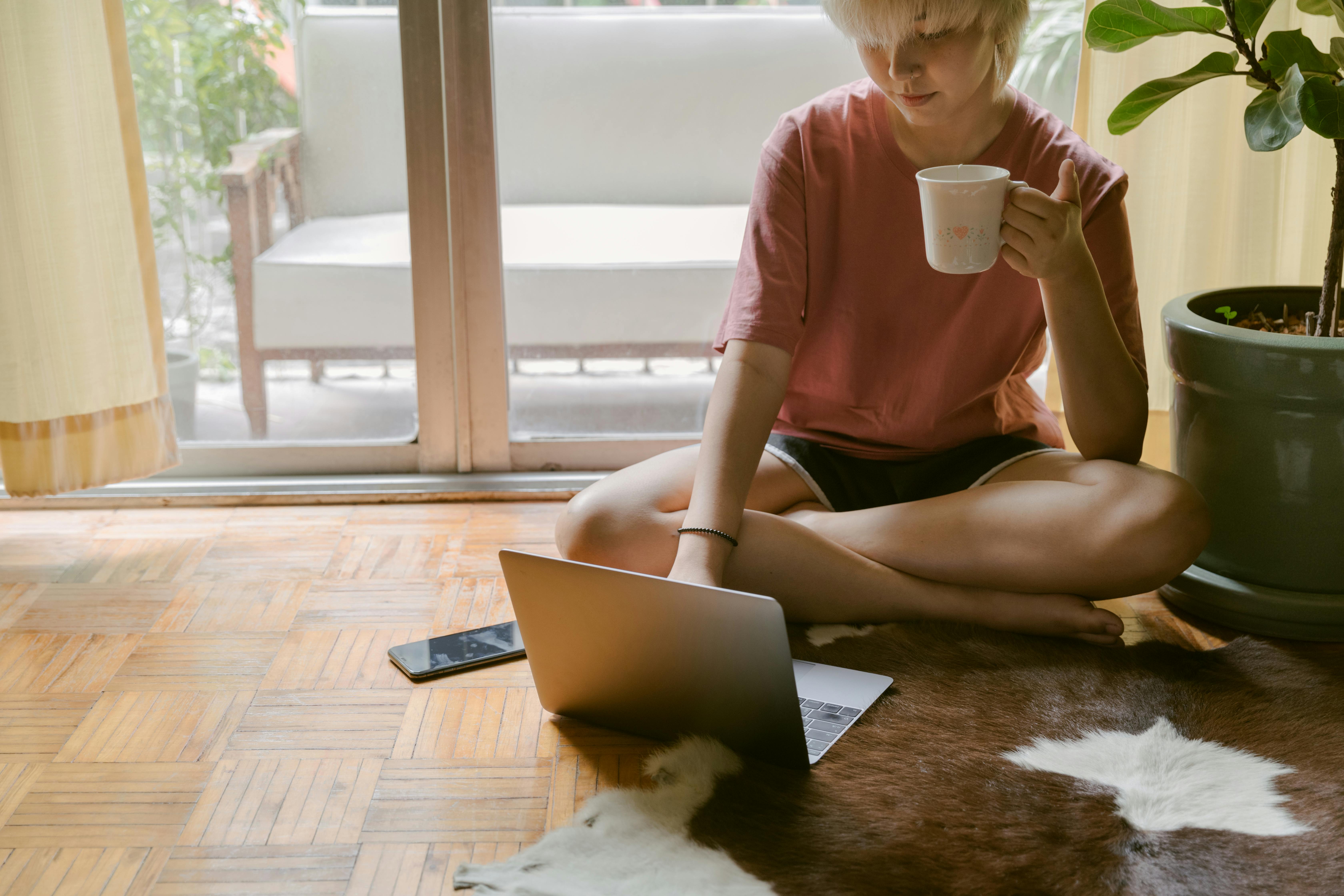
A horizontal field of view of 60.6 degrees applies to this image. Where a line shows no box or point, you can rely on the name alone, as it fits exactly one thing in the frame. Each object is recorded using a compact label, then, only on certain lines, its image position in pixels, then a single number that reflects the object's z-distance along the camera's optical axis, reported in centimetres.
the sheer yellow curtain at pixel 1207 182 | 172
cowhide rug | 99
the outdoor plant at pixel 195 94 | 180
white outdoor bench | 187
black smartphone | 140
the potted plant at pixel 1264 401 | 134
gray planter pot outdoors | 197
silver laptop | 104
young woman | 132
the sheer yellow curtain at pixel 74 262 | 161
